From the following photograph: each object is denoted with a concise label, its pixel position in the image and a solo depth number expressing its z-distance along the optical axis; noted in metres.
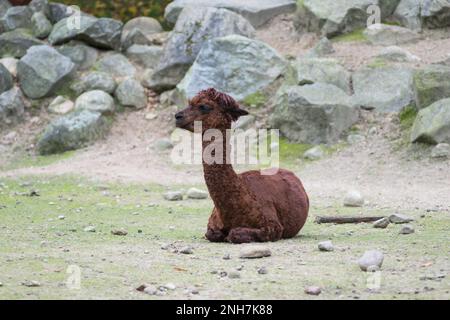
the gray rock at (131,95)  18.14
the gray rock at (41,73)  18.44
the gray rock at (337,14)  18.50
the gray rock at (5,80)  18.20
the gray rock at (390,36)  18.00
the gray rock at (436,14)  18.03
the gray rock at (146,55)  19.12
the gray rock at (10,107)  18.00
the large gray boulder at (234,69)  17.30
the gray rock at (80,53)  19.20
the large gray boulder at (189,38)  18.27
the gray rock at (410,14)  18.36
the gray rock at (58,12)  20.28
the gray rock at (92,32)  19.25
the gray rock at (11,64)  18.84
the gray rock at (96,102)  17.62
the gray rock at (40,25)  19.83
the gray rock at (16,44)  19.38
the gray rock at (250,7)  19.39
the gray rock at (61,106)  18.05
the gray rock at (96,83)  18.27
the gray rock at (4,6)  20.67
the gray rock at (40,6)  20.34
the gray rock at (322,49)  17.62
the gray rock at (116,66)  18.88
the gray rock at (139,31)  19.56
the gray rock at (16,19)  20.06
